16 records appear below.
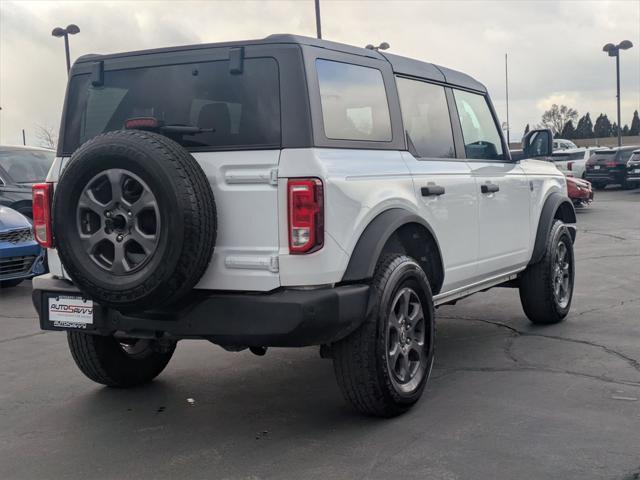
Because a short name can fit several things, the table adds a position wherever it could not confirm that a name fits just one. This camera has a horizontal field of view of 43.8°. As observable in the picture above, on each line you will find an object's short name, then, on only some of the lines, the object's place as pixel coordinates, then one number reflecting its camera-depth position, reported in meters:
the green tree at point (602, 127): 98.34
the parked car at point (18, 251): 8.91
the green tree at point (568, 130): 91.88
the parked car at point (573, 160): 27.55
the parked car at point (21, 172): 10.35
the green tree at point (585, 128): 98.10
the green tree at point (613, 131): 96.12
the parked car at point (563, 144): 42.17
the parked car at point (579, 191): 19.28
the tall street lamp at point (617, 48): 36.69
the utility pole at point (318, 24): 22.52
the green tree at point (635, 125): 99.69
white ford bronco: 3.81
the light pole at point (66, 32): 26.61
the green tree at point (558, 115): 90.44
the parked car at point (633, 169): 26.73
